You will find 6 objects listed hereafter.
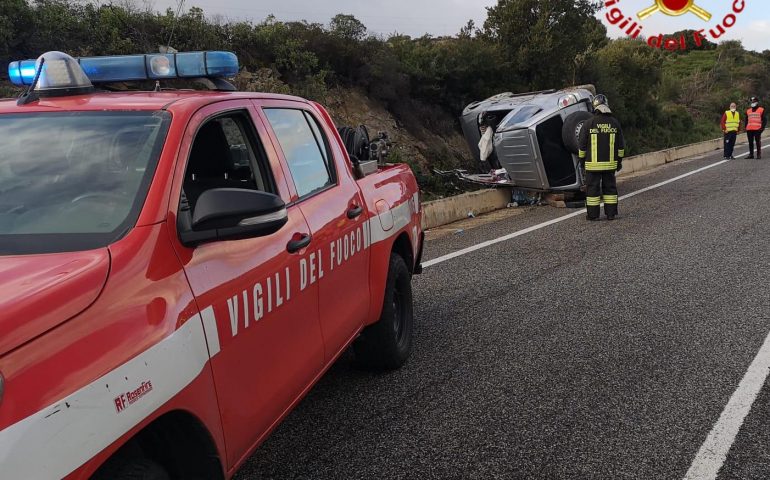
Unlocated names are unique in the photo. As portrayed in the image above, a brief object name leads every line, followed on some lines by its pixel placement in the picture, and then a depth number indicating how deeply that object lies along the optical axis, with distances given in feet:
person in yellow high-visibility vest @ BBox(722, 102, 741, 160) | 68.13
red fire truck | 5.34
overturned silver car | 40.57
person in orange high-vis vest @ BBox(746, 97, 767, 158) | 67.31
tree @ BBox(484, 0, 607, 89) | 69.46
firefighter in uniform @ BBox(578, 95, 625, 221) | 34.96
